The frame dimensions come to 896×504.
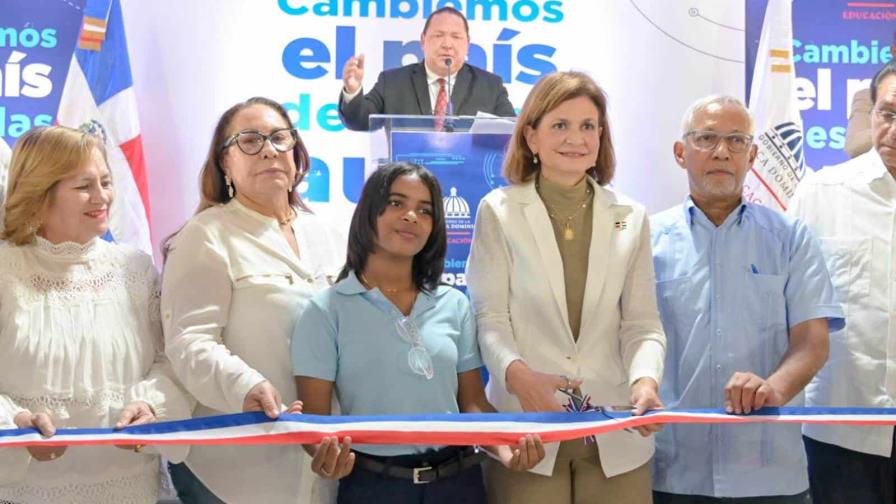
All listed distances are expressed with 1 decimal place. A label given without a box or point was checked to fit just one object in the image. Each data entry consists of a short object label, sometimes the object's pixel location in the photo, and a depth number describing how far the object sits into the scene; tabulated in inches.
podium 183.2
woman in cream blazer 126.0
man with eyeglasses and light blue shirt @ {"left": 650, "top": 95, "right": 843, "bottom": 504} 140.0
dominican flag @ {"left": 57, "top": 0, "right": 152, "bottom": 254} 237.6
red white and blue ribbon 117.6
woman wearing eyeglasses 123.5
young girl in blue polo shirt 122.6
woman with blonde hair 123.0
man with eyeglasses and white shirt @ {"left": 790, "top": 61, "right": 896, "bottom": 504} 146.3
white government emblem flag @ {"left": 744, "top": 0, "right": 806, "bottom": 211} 245.6
